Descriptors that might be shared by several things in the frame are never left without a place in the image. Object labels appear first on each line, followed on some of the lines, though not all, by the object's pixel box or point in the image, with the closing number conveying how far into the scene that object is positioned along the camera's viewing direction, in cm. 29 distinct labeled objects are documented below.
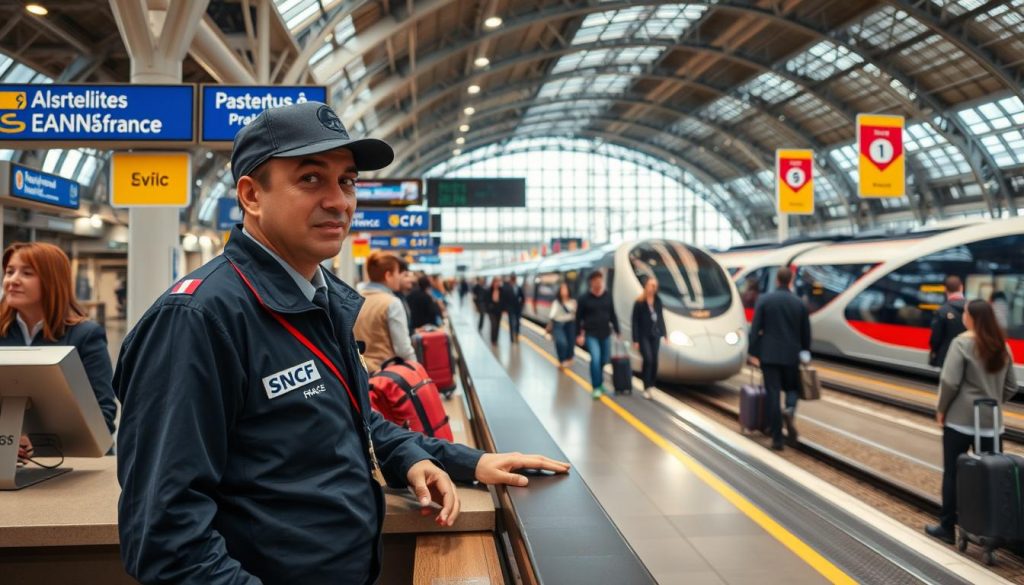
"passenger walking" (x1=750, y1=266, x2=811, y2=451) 723
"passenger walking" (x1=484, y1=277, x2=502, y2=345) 1688
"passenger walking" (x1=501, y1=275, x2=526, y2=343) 1603
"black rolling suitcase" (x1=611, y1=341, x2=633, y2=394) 947
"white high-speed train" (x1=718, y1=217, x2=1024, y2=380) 1064
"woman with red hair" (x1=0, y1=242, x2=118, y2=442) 292
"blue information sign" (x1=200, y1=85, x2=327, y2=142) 602
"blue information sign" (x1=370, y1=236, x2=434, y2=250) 2544
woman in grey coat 484
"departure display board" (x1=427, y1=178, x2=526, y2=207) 2211
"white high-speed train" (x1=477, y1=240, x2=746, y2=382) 1055
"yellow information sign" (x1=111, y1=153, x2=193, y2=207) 632
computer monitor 222
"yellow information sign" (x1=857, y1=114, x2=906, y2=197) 1332
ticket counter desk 211
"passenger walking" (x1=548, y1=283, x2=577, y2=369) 1174
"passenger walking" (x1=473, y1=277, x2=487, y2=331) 2083
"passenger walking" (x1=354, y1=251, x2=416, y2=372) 505
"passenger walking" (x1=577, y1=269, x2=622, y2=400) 928
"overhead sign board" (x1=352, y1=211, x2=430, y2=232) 1717
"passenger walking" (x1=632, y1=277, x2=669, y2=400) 933
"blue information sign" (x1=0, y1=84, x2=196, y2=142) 578
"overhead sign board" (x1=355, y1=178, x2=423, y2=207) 1523
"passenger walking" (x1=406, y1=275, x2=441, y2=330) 979
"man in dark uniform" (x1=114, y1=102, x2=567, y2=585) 123
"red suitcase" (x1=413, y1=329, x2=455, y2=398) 759
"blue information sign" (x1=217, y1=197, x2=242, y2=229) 1423
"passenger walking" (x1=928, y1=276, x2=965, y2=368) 845
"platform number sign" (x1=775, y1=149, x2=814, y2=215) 1761
